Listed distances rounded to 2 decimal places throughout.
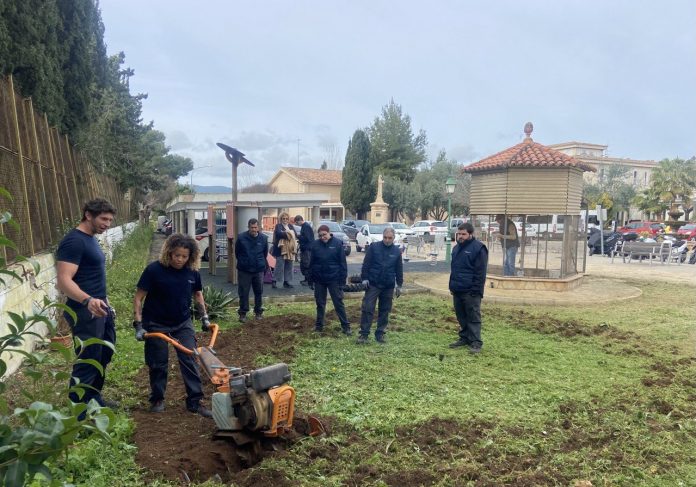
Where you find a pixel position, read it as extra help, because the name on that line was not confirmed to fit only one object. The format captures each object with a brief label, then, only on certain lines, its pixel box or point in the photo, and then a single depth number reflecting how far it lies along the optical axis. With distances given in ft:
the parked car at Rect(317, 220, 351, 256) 76.19
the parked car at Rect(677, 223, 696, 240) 111.75
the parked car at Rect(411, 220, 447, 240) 106.87
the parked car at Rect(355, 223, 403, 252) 90.79
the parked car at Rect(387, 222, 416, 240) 97.94
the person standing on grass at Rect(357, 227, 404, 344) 26.05
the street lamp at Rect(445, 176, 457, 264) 67.31
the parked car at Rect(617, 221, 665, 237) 111.85
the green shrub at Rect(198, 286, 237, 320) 30.53
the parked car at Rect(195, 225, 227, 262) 60.70
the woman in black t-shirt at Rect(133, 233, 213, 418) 16.03
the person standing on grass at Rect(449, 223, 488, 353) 25.27
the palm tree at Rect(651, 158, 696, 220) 151.64
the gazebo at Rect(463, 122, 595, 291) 42.60
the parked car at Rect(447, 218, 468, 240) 113.29
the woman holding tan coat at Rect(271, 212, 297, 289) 41.70
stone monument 158.71
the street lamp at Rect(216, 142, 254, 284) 43.24
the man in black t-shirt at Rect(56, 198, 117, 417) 14.25
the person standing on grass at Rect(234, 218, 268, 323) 29.96
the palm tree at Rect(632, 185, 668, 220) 157.48
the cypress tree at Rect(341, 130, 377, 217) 177.68
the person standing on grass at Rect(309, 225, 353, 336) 27.35
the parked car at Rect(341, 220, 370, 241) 107.65
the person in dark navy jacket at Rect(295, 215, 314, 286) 41.98
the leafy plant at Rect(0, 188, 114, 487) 4.17
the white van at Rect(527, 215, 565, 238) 44.52
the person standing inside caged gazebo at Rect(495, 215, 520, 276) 44.06
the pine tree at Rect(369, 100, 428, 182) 200.34
